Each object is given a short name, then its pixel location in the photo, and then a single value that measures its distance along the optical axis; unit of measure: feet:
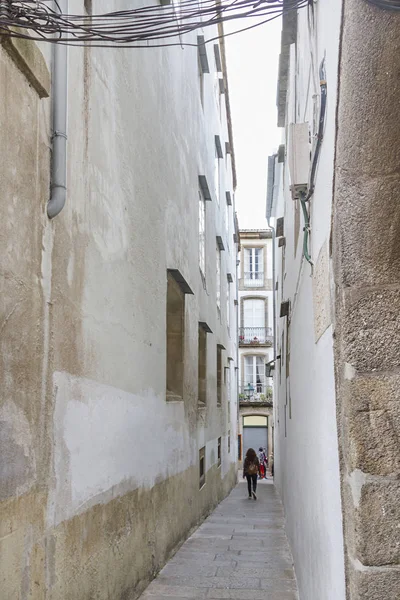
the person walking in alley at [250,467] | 58.65
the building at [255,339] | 124.36
